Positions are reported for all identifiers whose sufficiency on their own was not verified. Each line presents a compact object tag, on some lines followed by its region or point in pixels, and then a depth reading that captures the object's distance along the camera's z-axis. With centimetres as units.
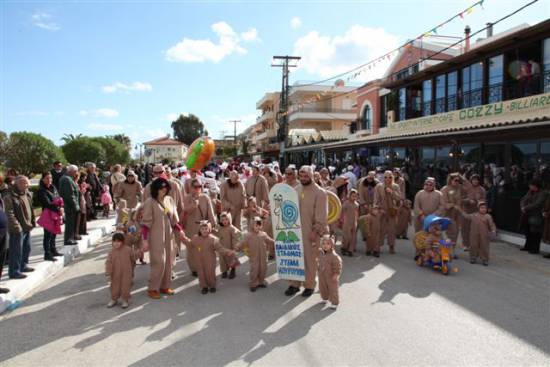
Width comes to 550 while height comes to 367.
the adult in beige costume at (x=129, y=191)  894
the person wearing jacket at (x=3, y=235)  543
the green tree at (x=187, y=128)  9281
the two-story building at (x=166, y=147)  9312
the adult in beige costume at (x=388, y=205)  862
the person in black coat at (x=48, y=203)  751
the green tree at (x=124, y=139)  9356
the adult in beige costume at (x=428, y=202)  825
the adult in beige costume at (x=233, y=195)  806
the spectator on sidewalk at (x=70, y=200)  848
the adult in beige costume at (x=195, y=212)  686
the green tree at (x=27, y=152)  2844
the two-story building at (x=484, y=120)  1080
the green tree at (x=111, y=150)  5053
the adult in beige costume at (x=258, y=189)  884
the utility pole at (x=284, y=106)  3386
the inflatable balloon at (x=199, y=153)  1407
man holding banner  583
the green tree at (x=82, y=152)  4584
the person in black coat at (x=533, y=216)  838
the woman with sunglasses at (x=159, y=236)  576
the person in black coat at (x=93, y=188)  1224
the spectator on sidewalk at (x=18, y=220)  623
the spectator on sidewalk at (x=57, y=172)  1011
